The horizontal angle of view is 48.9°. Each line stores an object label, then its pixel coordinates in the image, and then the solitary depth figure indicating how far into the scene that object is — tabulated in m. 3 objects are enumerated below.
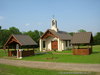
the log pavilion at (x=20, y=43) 18.67
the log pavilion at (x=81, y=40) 19.60
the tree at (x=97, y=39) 50.46
